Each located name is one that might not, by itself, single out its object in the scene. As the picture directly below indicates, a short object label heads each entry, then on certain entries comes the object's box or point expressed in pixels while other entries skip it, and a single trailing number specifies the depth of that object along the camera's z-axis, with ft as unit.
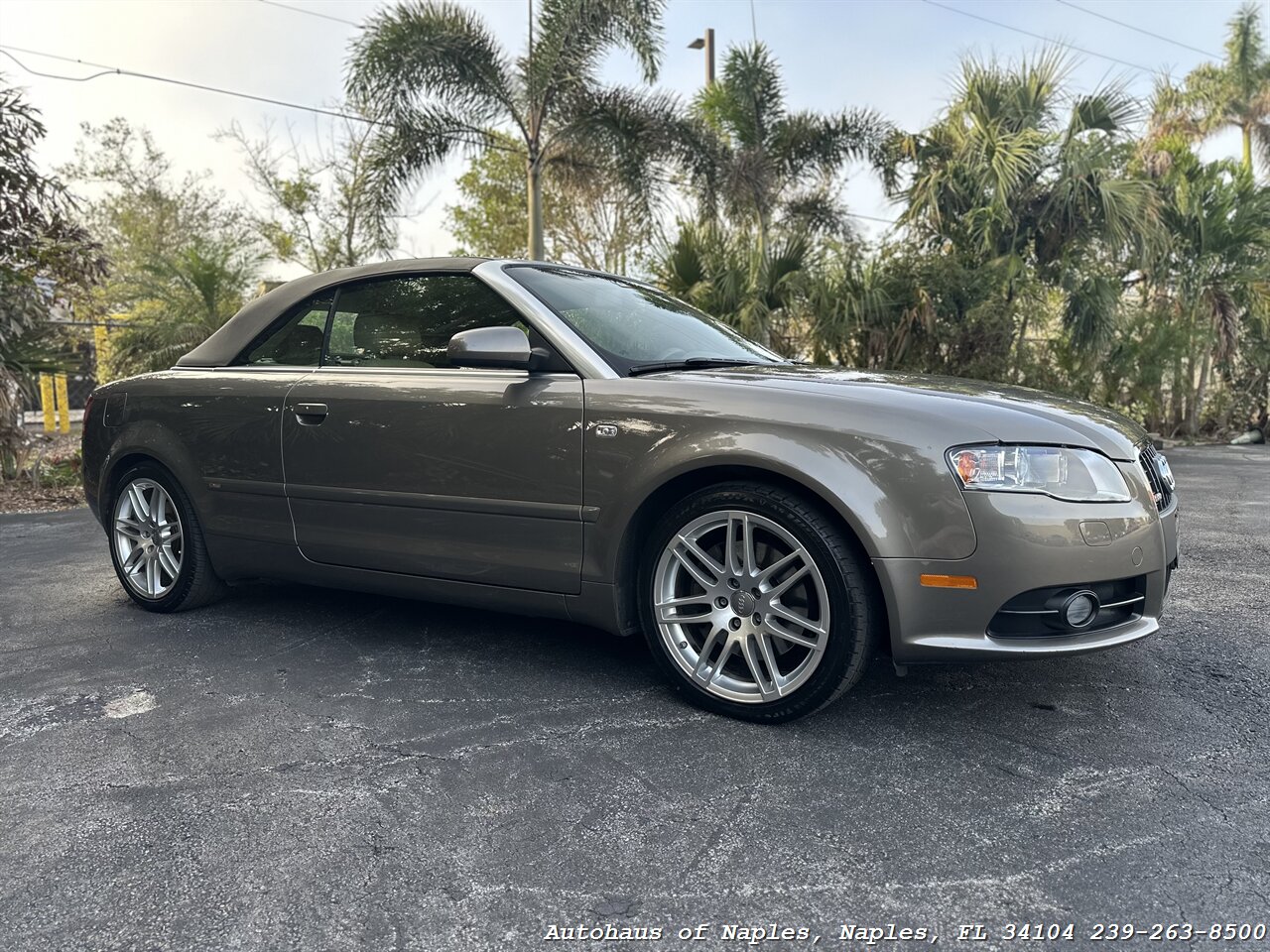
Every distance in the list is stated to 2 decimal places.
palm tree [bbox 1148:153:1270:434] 45.09
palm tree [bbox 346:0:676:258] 40.57
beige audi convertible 8.97
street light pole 77.05
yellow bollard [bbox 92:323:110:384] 45.33
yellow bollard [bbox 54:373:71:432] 47.75
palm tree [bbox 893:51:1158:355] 38.09
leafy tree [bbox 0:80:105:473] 26.86
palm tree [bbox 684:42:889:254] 46.62
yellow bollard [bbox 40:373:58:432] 46.04
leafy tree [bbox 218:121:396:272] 69.46
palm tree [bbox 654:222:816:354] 36.17
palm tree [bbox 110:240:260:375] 39.04
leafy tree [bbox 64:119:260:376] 39.58
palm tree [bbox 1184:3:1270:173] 94.95
